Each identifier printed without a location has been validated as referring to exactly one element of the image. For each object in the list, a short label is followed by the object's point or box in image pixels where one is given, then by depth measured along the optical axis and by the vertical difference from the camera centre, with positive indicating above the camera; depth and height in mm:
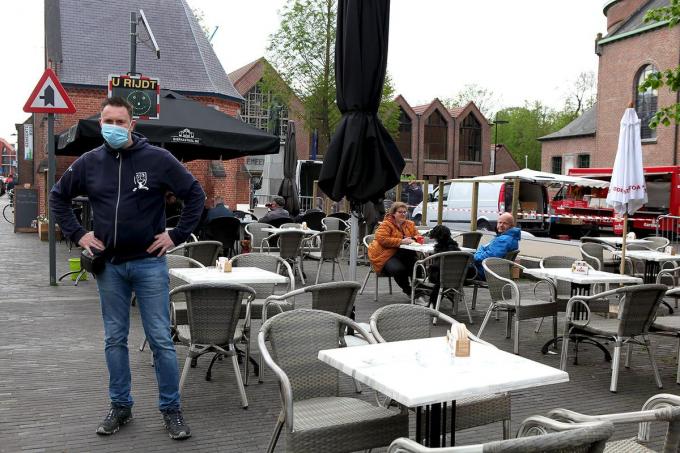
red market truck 22041 -294
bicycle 29453 -1221
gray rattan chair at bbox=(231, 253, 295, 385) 6018 -768
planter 18736 -1195
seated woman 9102 -749
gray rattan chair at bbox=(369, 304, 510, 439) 3564 -842
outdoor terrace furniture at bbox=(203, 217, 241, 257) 11086 -620
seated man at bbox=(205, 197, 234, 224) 11477 -335
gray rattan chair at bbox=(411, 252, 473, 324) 7957 -891
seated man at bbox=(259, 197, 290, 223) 13495 -365
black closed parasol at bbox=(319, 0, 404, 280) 5566 +658
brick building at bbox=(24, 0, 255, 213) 24578 +5205
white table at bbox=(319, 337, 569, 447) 2777 -801
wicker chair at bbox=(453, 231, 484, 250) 11133 -710
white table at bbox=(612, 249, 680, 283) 9477 -833
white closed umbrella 8406 +423
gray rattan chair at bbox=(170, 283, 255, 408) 4738 -909
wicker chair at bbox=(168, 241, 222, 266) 8142 -717
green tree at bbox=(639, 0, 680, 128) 9234 +1734
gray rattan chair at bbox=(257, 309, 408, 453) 3133 -1099
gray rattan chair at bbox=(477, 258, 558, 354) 6785 -1095
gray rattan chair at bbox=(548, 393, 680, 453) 2479 -830
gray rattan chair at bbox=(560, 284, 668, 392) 5500 -1003
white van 20844 -280
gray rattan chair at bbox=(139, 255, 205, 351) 5645 -961
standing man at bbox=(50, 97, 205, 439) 4027 -239
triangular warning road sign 9680 +1356
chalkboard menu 21703 -723
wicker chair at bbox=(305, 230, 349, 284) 10758 -815
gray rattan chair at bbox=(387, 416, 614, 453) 1898 -712
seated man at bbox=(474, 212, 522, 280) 8242 -555
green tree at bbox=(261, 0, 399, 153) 28922 +5967
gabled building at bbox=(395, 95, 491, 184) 54656 +4764
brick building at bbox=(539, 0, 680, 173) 29844 +5945
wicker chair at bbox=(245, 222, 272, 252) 11588 -725
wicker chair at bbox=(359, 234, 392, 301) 9445 -1091
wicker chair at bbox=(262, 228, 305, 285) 10367 -769
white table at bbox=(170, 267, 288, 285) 5723 -734
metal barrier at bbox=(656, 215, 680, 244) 20219 -870
